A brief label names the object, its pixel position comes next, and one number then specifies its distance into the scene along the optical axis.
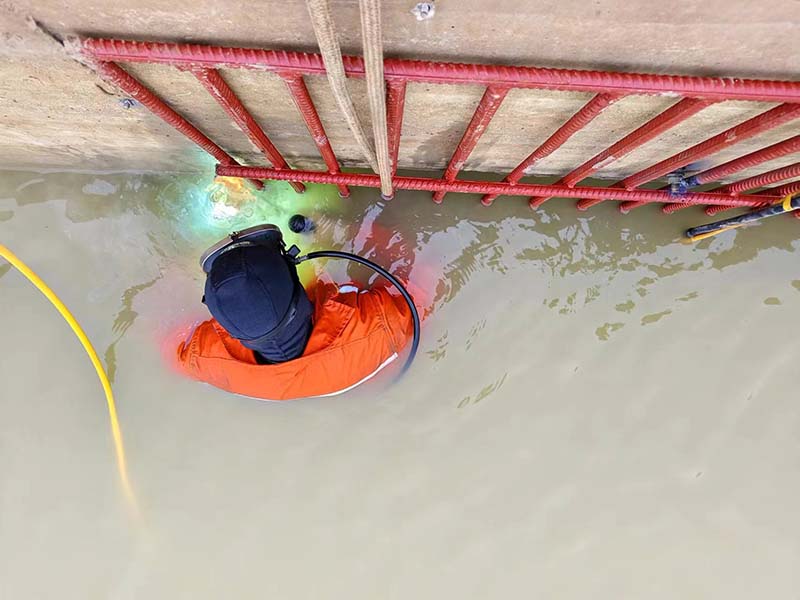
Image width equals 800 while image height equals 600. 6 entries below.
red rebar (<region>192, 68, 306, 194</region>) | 1.61
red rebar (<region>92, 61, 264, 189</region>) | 1.56
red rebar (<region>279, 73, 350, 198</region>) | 1.57
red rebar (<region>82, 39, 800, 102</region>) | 1.43
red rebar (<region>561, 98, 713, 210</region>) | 1.61
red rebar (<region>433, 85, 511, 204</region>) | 1.56
